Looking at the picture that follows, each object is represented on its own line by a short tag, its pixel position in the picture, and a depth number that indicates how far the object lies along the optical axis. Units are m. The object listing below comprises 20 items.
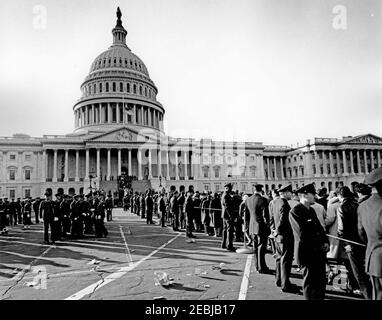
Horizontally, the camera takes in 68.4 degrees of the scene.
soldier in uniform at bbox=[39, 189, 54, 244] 11.98
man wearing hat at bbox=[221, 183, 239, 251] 9.81
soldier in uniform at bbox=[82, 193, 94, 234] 14.39
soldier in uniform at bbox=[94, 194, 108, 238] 13.71
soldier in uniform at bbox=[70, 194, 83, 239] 13.52
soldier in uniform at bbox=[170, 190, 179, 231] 15.16
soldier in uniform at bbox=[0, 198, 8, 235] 16.28
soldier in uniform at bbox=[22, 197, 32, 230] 18.14
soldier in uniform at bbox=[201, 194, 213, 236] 13.98
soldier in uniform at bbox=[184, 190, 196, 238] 12.74
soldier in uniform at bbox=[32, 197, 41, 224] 21.84
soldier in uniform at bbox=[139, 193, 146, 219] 22.78
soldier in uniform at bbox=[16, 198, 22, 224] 22.48
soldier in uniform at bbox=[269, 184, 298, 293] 5.65
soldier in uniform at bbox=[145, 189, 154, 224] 18.69
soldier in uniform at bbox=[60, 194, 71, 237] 14.05
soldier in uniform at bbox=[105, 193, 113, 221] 21.75
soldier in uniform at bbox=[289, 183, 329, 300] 4.84
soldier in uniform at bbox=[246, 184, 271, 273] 7.10
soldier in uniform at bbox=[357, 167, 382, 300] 3.57
